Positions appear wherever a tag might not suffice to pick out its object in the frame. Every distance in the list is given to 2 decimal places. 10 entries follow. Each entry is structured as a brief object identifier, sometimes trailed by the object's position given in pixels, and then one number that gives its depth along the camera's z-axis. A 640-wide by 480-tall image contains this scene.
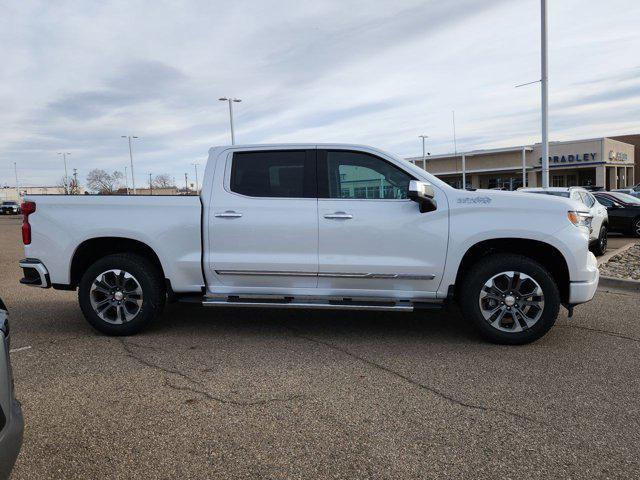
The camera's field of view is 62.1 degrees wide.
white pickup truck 5.04
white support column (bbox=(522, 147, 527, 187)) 51.30
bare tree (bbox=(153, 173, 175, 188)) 100.96
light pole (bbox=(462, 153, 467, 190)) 56.04
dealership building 52.50
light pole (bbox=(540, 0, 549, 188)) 17.00
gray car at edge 2.11
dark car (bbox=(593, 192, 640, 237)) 15.39
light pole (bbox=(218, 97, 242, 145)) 40.35
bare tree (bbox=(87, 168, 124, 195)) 86.50
